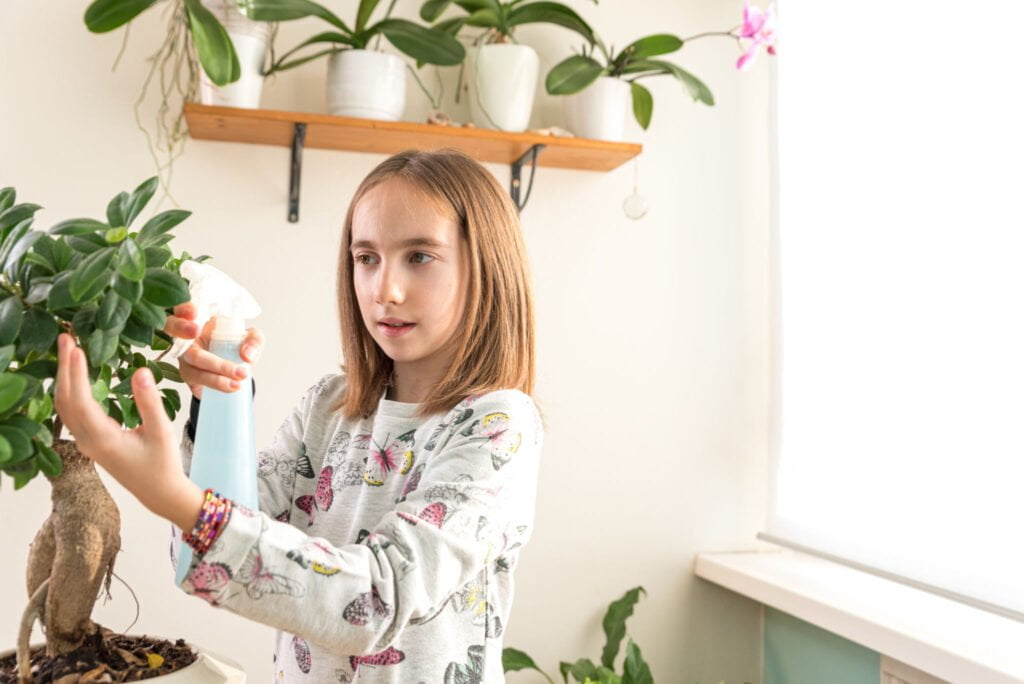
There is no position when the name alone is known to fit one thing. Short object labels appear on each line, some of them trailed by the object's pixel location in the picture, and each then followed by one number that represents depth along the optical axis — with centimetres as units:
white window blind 148
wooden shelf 175
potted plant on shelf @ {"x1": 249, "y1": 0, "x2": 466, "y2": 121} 180
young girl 70
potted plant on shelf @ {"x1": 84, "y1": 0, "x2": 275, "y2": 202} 163
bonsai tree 75
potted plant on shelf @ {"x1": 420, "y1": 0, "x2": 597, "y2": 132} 188
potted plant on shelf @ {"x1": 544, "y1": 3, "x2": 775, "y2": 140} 189
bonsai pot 93
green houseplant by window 190
